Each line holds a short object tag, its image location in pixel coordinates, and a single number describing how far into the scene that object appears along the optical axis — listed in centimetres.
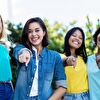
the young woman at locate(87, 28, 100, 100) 299
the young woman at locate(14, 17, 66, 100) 261
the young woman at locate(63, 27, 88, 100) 299
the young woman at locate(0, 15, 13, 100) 281
